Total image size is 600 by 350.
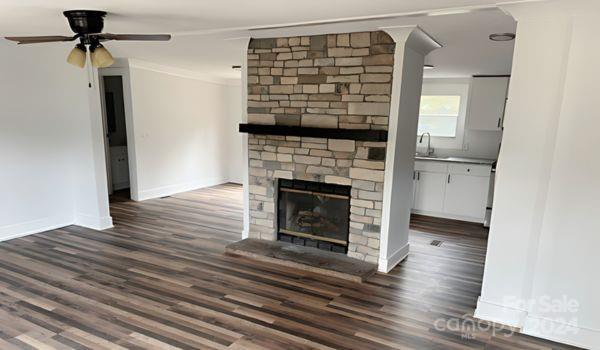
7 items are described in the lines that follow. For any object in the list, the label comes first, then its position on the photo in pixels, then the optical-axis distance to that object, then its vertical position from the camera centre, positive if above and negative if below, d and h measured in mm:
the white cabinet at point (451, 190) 5457 -1074
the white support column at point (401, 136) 3289 -181
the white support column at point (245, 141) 4016 -320
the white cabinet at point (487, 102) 5530 +256
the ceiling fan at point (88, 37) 2738 +522
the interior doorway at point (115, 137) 6777 -529
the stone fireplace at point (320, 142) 3475 -272
